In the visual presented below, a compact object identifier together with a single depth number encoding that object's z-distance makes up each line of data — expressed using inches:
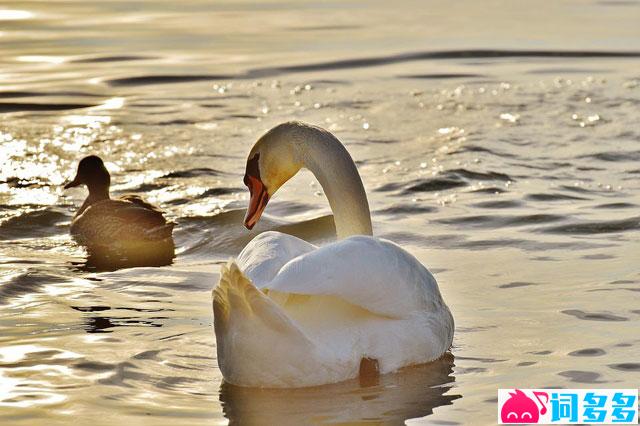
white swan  482.0
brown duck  810.2
